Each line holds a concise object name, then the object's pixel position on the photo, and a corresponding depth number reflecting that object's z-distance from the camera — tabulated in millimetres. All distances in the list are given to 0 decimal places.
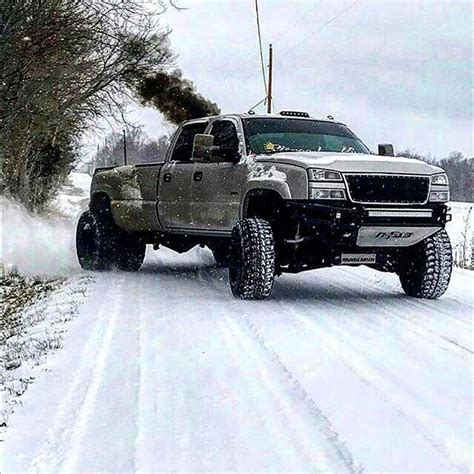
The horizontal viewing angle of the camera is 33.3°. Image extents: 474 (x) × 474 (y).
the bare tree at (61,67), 12578
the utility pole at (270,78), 31847
